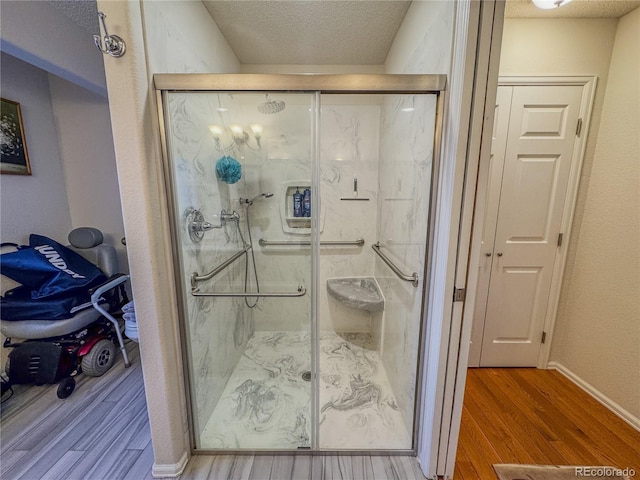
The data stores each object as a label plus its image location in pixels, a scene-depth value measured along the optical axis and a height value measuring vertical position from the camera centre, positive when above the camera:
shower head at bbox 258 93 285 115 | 1.37 +0.53
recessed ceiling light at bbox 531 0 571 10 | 1.35 +1.08
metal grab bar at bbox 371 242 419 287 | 1.37 -0.43
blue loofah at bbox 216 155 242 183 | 1.75 +0.21
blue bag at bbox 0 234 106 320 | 1.70 -0.61
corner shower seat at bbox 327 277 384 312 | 2.08 -0.81
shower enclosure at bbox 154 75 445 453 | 1.23 -0.30
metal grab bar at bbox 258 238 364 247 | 1.72 -0.34
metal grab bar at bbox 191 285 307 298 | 1.45 -0.61
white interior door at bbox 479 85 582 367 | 1.71 -0.13
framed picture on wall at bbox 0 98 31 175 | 1.85 +0.43
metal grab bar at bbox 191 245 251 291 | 1.39 -0.44
